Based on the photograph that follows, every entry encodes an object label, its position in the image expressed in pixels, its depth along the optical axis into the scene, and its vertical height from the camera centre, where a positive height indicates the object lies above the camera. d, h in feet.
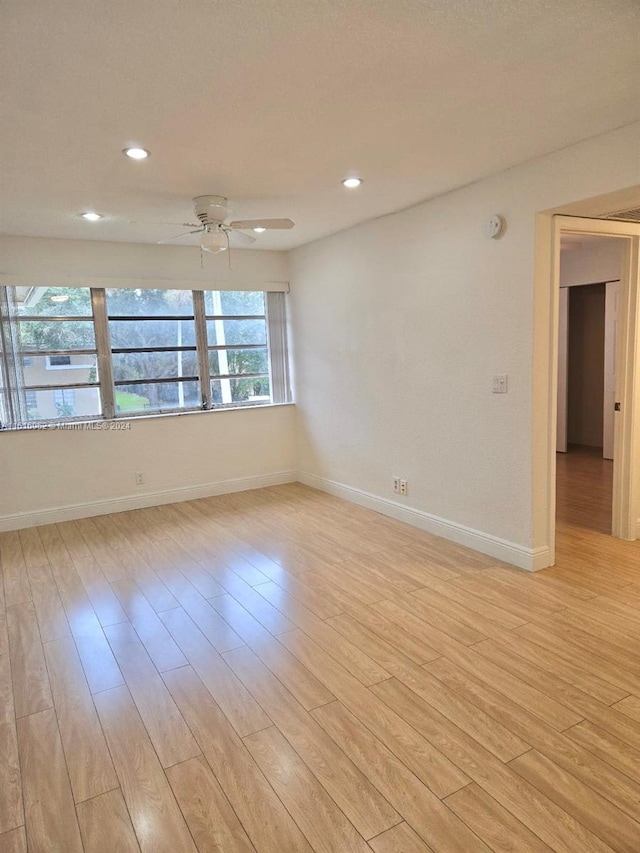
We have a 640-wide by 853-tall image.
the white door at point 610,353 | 20.93 -0.19
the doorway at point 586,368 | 19.47 -0.79
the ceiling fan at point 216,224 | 11.58 +3.08
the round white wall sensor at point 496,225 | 11.22 +2.66
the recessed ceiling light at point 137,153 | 8.99 +3.65
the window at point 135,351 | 15.80 +0.57
